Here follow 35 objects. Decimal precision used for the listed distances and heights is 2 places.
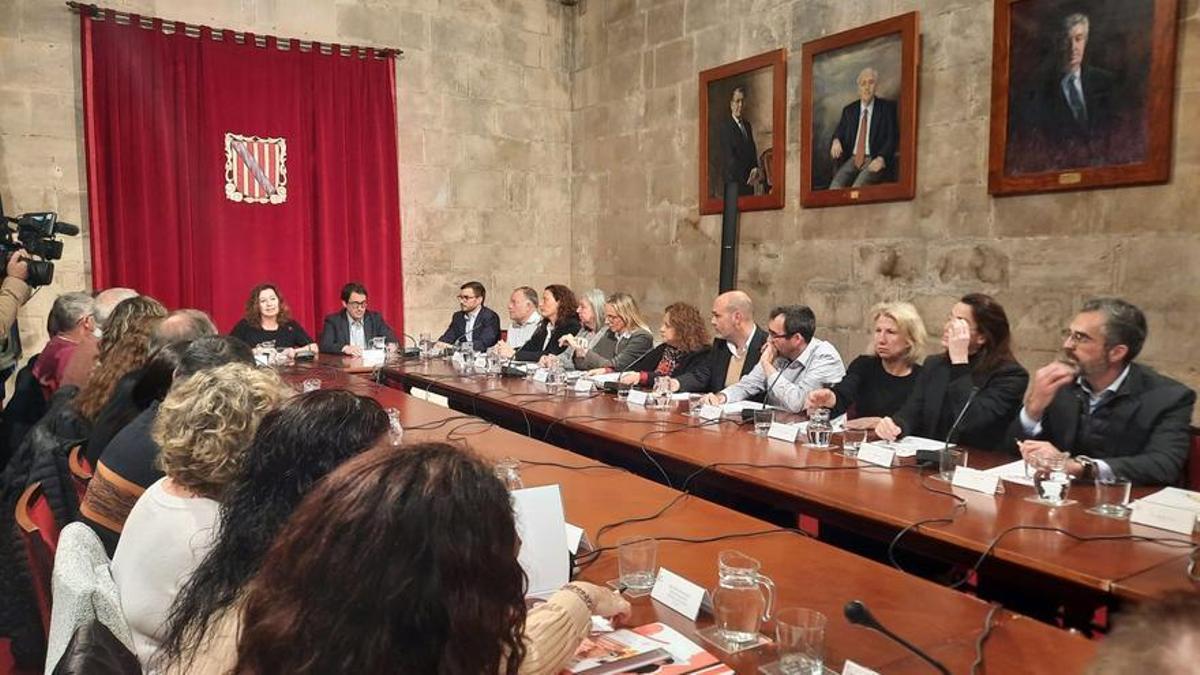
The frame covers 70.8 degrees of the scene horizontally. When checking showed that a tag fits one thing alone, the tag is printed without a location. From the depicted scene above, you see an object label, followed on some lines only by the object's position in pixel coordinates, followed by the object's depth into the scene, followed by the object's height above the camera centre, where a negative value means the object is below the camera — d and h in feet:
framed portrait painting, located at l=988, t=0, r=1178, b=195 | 13.50 +3.23
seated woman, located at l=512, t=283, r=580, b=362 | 19.79 -0.92
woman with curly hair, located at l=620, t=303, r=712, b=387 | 15.84 -1.12
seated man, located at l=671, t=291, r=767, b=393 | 14.52 -1.12
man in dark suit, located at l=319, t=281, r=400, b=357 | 21.04 -1.22
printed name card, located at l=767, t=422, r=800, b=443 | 10.04 -1.80
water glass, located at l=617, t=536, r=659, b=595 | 5.47 -1.84
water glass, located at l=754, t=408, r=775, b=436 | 10.44 -1.72
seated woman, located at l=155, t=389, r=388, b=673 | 3.92 -1.11
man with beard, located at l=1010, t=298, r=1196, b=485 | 8.75 -1.27
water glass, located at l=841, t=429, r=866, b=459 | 9.23 -1.75
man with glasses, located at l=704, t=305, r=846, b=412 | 12.82 -1.24
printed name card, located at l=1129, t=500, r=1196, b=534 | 6.55 -1.84
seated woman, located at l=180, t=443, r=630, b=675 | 2.74 -1.00
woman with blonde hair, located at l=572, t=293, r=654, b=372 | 17.29 -1.15
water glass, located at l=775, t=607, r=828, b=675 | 4.34 -1.87
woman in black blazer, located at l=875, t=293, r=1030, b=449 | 10.57 -1.29
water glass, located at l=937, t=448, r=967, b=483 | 8.07 -1.71
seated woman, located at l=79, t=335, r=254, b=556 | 6.57 -1.59
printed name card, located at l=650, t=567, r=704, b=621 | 5.05 -1.91
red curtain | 20.20 +2.78
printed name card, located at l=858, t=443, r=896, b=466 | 8.73 -1.80
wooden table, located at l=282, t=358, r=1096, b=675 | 4.50 -1.97
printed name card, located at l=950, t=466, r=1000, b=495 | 7.68 -1.82
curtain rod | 19.66 +6.17
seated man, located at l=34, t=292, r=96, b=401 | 12.30 -0.91
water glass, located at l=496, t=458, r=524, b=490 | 6.47 -1.55
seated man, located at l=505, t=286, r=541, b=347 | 21.36 -0.92
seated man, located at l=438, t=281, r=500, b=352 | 22.20 -1.13
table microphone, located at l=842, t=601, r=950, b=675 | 4.20 -1.71
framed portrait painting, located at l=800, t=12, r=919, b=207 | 17.19 +3.57
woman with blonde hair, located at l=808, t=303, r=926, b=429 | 11.56 -1.28
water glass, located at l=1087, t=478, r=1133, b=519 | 7.03 -1.87
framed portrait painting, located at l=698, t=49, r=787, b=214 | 20.16 +3.70
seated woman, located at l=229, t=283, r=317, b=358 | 20.11 -1.07
